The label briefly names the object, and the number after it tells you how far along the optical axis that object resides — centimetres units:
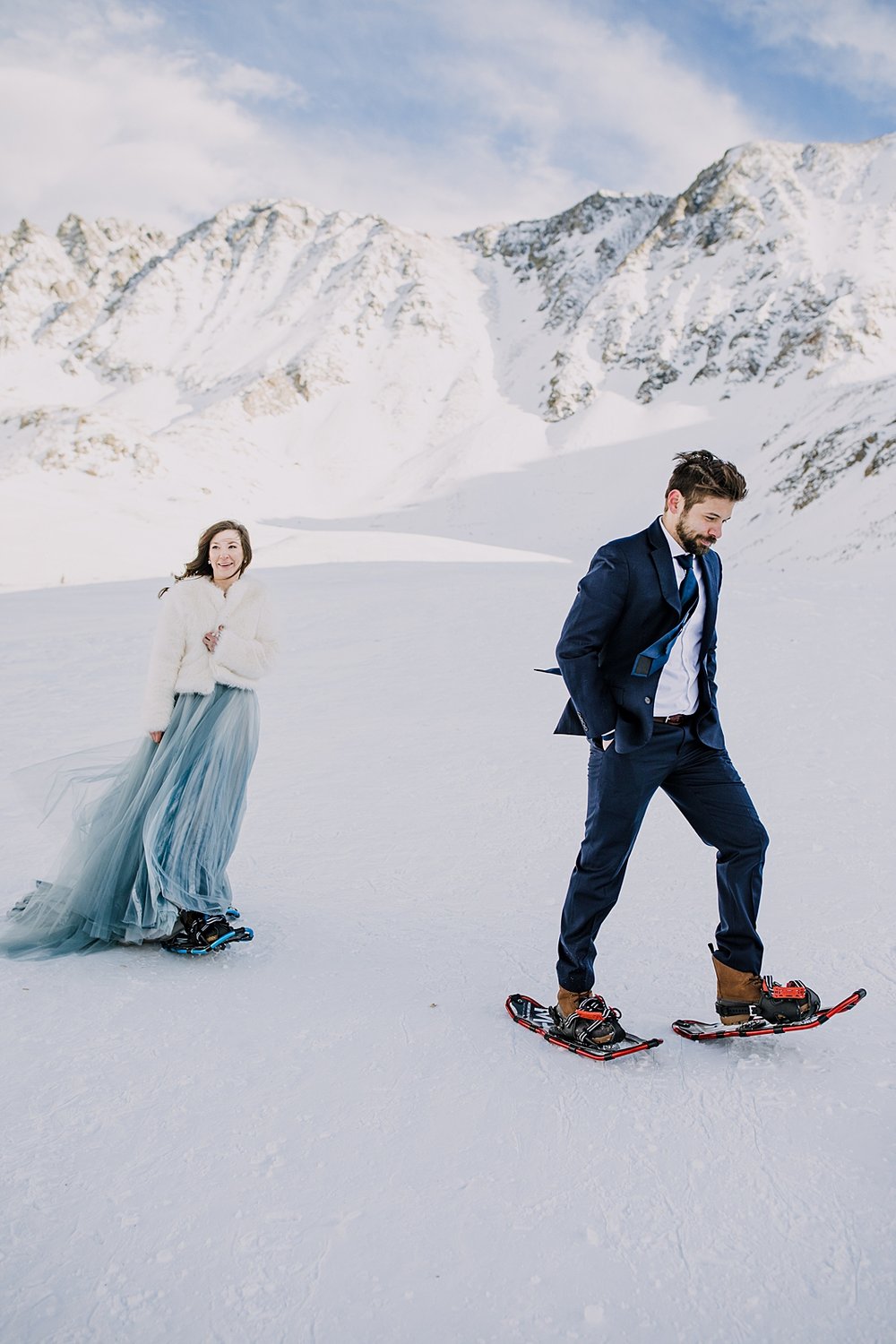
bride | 354
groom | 279
